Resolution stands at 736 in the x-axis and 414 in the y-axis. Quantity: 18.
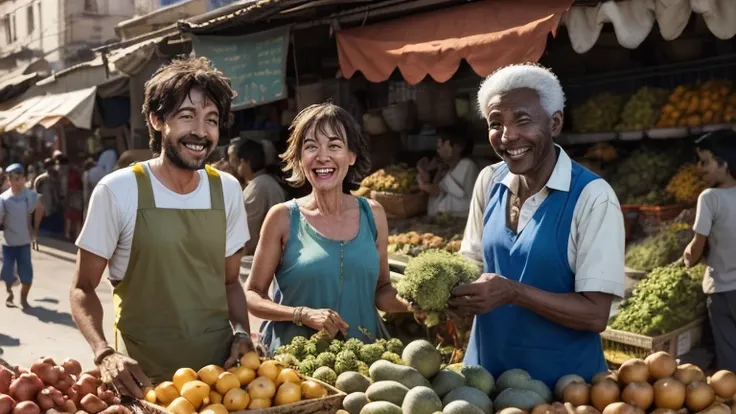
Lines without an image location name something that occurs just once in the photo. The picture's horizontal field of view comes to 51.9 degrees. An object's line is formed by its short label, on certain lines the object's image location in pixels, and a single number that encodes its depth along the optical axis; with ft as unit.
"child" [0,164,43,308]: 34.30
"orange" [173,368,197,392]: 8.21
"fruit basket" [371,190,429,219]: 29.55
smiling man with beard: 9.30
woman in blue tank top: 10.92
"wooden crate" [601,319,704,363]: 18.43
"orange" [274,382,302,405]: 8.10
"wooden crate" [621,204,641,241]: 24.02
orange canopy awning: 19.72
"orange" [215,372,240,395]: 8.18
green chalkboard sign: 28.91
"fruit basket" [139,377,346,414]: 7.78
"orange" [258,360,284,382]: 8.52
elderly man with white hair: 8.69
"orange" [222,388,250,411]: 7.92
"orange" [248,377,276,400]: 8.13
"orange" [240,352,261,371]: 8.73
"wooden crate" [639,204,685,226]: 23.30
